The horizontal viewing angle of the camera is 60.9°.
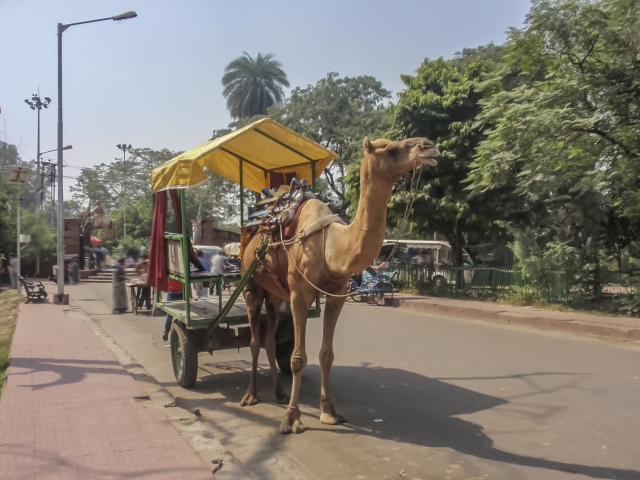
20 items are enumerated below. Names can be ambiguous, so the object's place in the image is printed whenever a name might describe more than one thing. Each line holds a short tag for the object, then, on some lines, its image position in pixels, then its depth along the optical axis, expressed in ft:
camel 15.12
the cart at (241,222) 21.30
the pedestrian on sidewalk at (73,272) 95.16
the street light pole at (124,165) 196.13
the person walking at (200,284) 39.55
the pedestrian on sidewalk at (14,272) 78.19
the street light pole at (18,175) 59.21
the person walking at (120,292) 49.98
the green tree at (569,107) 37.68
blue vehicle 59.73
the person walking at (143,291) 51.21
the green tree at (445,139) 59.36
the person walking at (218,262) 38.07
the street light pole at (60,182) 52.65
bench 55.98
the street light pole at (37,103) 153.43
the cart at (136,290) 50.34
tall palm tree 140.56
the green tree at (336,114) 93.20
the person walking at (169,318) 34.78
